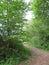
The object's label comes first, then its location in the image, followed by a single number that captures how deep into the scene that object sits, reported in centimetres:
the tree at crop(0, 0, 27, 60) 403
